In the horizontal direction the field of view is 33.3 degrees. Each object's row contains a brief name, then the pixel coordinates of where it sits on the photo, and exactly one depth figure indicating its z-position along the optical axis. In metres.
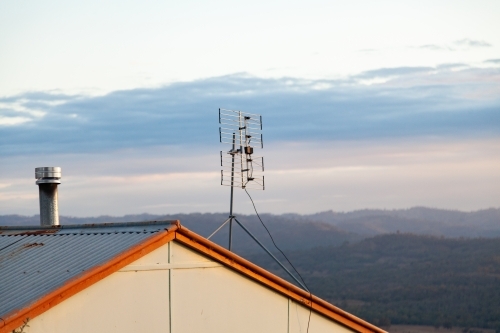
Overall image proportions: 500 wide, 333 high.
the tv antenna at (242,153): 16.94
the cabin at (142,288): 10.84
